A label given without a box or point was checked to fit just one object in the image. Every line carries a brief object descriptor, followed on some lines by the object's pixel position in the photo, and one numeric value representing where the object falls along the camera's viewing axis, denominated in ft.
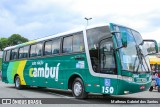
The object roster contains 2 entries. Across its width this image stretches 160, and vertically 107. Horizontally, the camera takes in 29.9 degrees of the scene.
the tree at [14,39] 382.83
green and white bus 37.86
